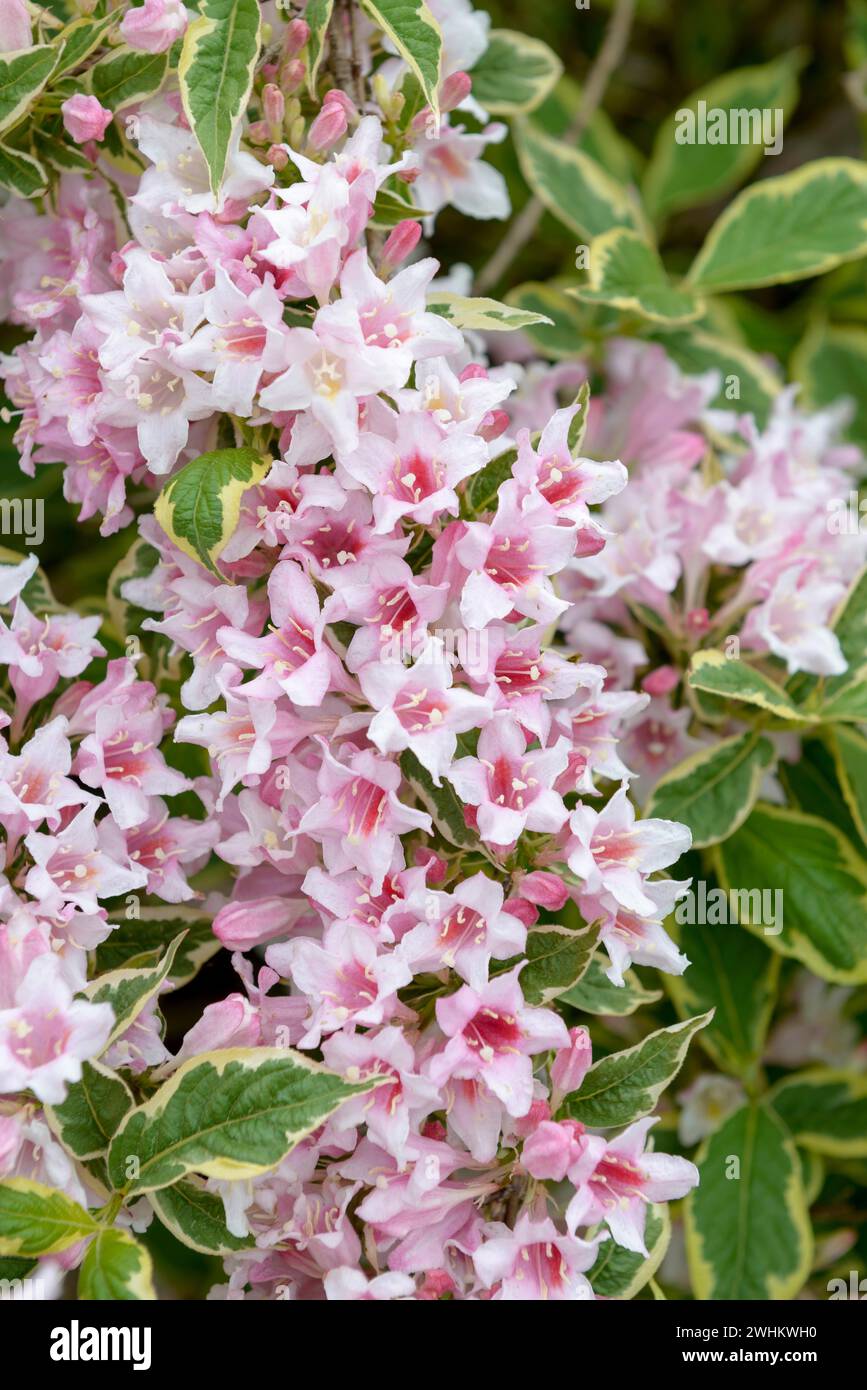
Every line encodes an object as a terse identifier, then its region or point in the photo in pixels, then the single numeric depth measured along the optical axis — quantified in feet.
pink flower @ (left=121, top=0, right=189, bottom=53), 3.68
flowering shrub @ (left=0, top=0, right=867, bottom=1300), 3.55
